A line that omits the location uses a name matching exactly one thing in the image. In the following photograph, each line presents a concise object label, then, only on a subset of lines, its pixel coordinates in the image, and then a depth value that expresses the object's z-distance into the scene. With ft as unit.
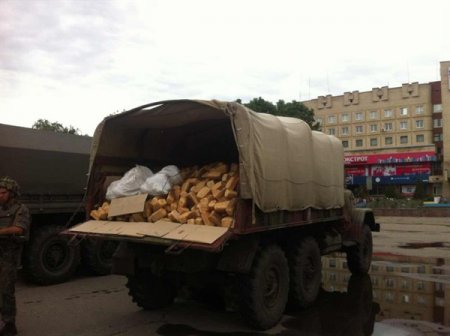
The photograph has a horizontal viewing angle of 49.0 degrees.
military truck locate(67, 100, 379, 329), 19.94
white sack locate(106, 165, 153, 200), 23.63
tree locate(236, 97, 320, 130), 167.12
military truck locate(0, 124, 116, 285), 29.81
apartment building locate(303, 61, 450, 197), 232.53
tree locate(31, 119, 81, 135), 149.16
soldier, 19.19
